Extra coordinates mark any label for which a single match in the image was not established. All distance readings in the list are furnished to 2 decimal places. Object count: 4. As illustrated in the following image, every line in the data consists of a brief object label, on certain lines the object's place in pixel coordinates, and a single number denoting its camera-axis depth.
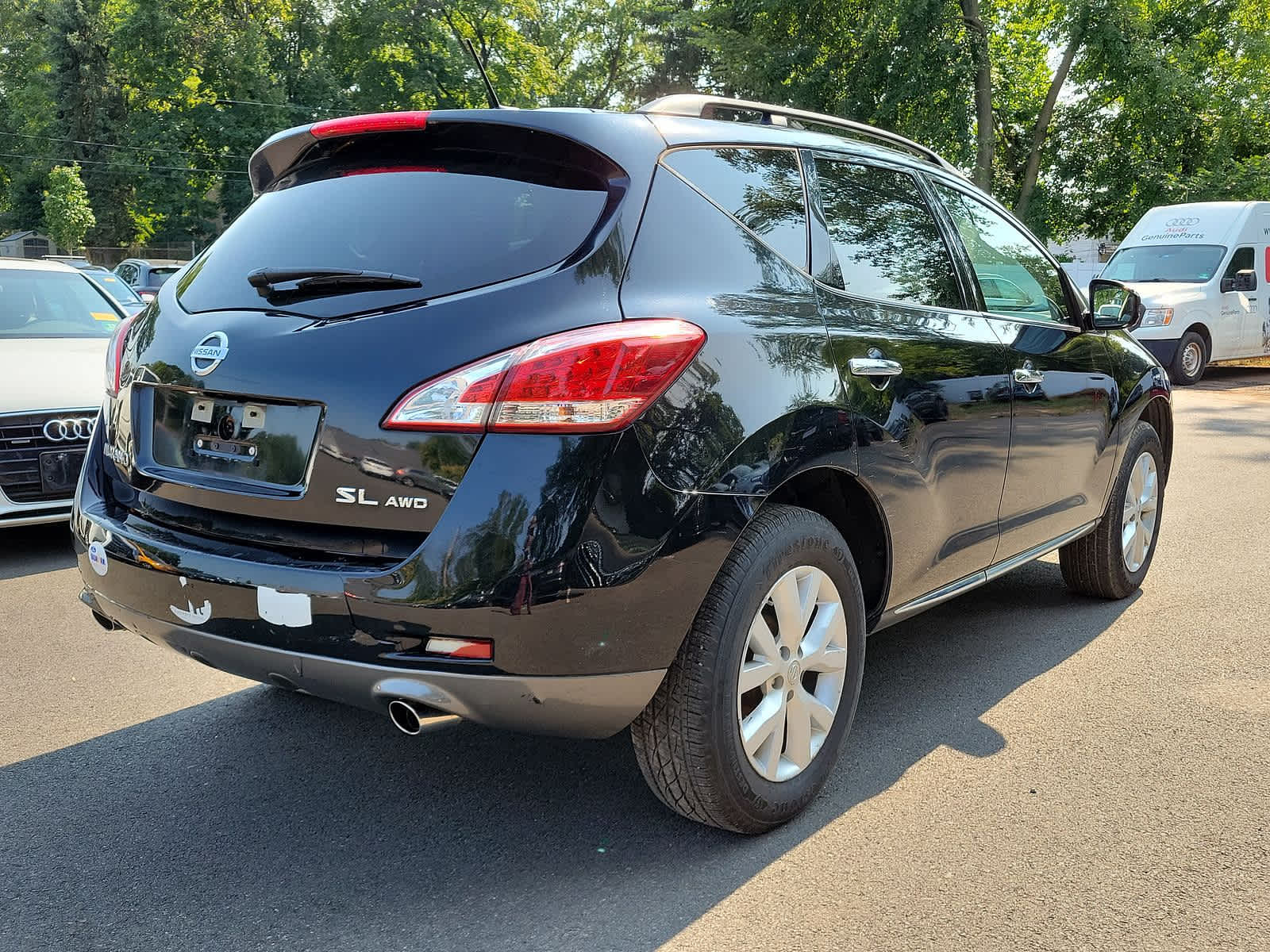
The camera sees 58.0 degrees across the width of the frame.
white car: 5.41
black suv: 2.29
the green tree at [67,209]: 46.56
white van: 14.84
